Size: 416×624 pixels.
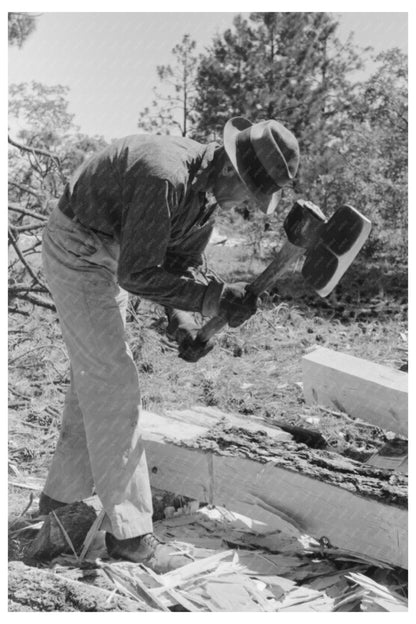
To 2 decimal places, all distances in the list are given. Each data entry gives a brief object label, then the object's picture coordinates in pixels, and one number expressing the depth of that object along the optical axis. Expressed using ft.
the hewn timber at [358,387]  12.53
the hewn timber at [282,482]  9.08
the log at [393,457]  11.50
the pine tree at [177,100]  51.49
